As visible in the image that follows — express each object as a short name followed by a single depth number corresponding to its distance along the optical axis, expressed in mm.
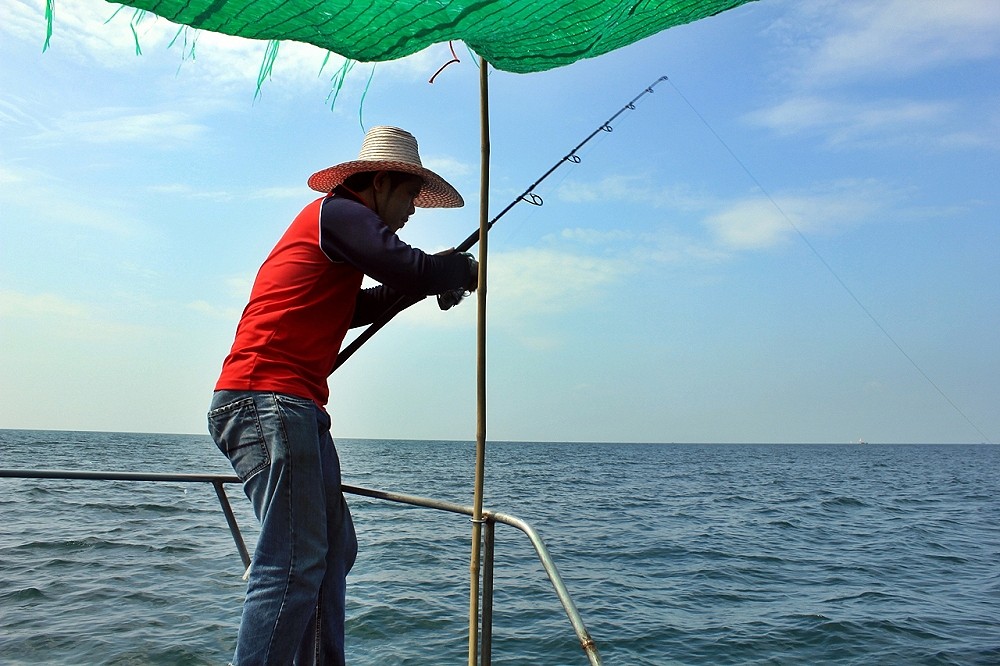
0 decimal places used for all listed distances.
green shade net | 1528
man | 1797
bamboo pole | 1906
